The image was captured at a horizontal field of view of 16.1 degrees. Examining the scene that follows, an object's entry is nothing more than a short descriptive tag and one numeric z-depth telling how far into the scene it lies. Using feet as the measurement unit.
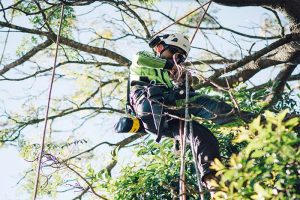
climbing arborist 27.54
